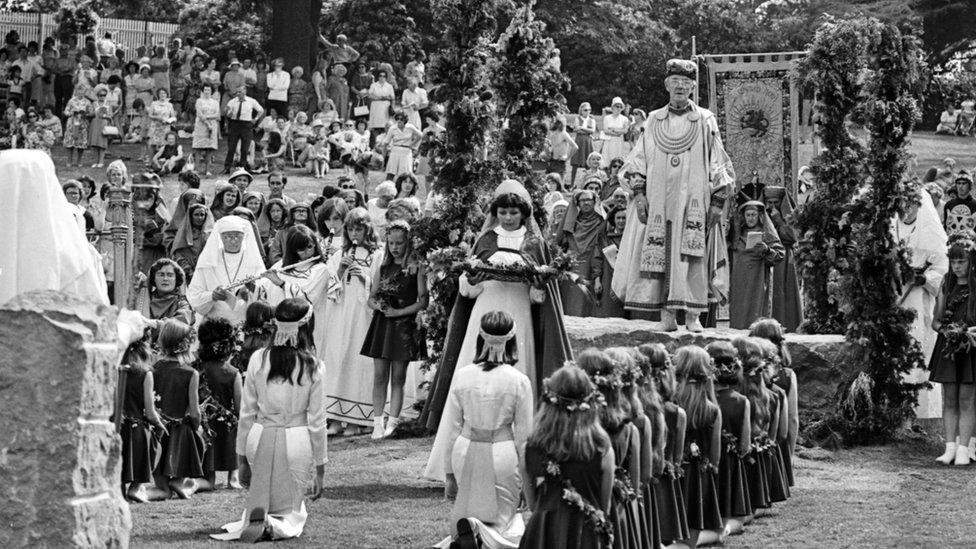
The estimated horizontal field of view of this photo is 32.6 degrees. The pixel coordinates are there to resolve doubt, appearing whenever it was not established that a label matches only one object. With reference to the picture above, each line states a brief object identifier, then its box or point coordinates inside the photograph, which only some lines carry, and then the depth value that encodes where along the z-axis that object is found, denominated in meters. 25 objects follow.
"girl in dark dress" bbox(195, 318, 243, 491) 12.34
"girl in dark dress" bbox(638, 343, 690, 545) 9.75
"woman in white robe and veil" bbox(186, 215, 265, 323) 14.59
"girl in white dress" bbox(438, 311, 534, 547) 9.62
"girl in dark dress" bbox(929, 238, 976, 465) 13.34
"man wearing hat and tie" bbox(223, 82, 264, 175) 28.58
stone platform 14.01
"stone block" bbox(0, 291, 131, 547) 5.75
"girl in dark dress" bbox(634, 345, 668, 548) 9.38
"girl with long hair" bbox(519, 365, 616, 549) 8.49
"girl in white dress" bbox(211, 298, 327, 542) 10.25
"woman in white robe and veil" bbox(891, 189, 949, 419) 14.97
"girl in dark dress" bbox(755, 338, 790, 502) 11.21
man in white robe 13.79
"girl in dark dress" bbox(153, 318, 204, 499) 12.01
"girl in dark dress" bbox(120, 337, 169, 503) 11.63
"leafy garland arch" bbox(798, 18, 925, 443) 14.01
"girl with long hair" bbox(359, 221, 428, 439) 14.38
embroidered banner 19.97
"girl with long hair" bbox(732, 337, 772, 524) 10.97
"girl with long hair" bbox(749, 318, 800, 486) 11.86
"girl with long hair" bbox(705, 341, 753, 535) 10.66
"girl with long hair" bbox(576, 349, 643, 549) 8.77
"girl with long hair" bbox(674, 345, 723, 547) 10.16
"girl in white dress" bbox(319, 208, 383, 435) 15.09
